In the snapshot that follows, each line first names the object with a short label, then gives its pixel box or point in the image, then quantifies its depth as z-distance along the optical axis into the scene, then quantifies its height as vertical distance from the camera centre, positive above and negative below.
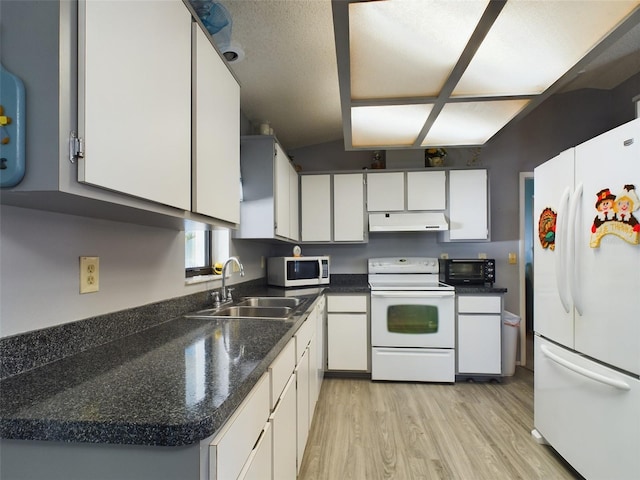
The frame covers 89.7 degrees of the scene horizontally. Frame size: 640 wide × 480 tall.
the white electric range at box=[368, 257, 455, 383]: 2.90 -0.79
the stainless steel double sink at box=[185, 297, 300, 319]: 1.81 -0.39
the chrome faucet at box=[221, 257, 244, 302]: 1.94 -0.28
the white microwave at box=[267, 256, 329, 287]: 2.95 -0.23
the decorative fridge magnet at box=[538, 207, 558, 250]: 1.82 +0.11
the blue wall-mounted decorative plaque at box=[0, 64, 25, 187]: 0.63 +0.23
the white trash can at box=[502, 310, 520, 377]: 3.03 -0.94
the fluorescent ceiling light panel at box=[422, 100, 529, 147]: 1.88 +0.82
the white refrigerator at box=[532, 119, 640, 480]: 1.34 -0.27
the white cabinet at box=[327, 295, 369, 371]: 3.02 -0.81
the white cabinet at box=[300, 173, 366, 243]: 3.38 +0.42
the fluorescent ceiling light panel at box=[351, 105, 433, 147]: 1.93 +0.82
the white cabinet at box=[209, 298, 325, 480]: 0.73 -0.58
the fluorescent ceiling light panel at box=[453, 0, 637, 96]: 1.19 +0.87
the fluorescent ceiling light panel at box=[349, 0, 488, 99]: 1.19 +0.87
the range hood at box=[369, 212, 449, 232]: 3.20 +0.26
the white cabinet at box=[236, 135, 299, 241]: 2.44 +0.45
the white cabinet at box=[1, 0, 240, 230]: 0.64 +0.34
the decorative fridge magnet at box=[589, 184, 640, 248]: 1.31 +0.13
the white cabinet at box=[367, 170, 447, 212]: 3.26 +0.58
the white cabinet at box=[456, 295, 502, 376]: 2.88 -0.80
